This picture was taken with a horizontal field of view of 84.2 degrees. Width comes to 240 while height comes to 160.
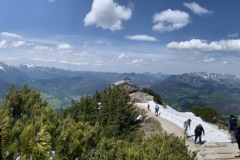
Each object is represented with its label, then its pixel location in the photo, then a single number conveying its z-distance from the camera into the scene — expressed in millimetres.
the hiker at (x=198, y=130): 13905
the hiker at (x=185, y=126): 17100
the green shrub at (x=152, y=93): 47469
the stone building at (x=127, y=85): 71300
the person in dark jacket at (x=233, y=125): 11980
